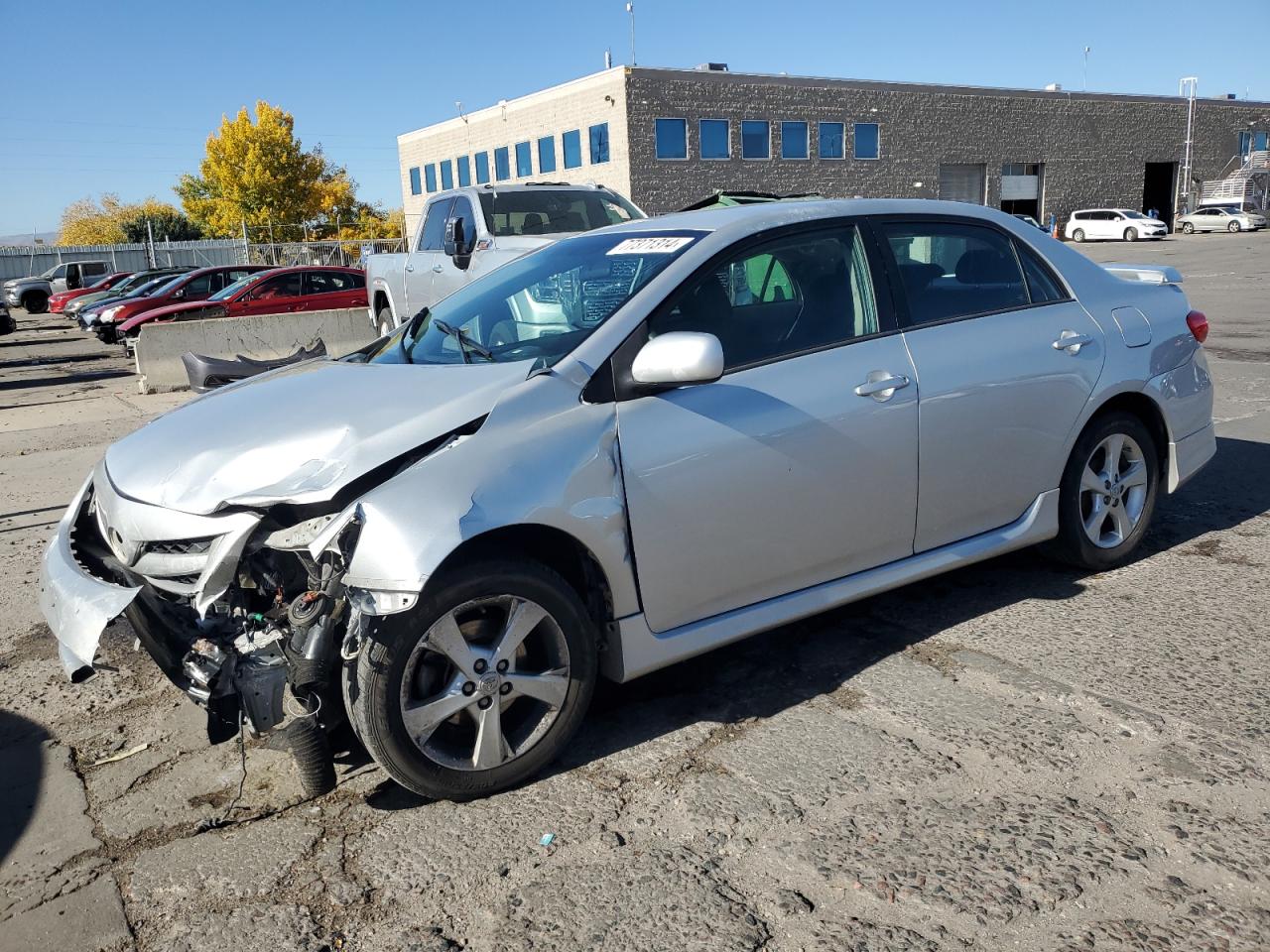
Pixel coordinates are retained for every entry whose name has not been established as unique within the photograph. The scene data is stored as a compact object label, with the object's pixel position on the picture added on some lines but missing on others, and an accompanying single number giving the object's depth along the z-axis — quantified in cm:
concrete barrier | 1405
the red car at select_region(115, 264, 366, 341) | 1847
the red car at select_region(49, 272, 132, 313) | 3113
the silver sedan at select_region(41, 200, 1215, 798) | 299
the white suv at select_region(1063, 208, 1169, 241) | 4603
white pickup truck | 1026
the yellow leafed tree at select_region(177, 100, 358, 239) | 5584
